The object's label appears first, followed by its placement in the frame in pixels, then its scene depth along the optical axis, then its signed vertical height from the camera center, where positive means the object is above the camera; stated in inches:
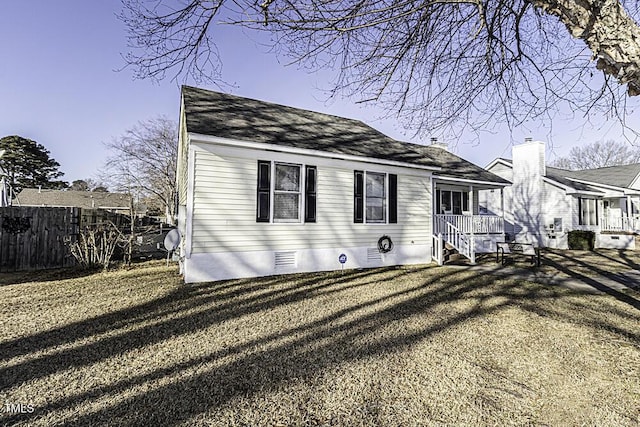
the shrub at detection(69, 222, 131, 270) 336.2 -28.6
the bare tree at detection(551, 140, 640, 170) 1346.0 +322.2
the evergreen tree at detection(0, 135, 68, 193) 1355.8 +262.7
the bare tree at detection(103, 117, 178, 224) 1093.8 +220.7
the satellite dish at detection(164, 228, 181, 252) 299.7 -19.1
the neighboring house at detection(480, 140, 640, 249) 700.7 +51.5
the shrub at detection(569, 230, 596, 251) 653.3 -34.2
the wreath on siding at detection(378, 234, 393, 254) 390.9 -28.1
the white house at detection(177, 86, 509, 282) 294.2 +30.1
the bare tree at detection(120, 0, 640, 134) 123.5 +105.5
